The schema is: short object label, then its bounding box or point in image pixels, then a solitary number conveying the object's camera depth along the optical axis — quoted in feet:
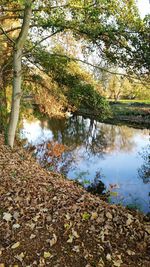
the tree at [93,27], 21.12
